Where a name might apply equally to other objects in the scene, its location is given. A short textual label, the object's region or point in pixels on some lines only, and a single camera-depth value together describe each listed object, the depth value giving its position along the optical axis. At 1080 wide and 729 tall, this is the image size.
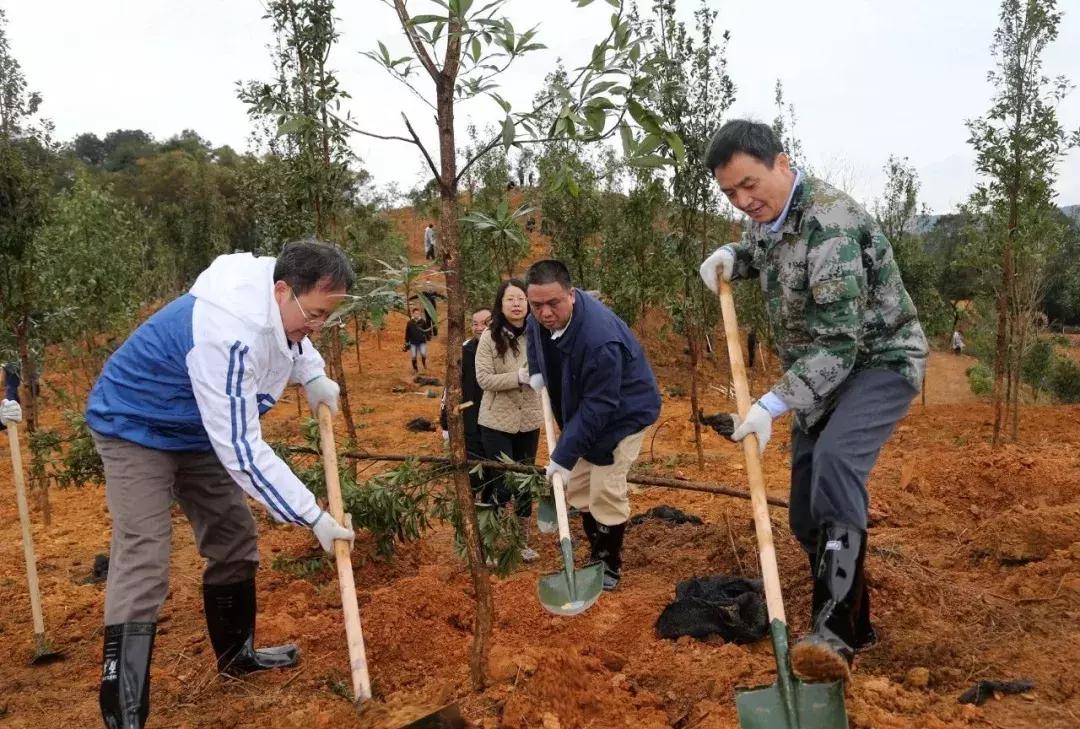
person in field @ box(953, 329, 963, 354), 29.53
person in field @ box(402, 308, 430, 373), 18.61
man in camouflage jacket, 2.73
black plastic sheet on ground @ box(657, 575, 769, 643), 3.48
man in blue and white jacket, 2.77
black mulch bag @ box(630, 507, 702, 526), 5.94
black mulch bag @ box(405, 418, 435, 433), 13.42
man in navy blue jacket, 4.17
